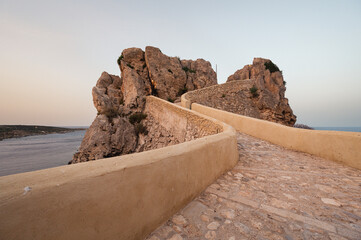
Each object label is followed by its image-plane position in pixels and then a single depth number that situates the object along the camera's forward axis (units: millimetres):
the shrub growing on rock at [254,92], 15164
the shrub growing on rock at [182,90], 18734
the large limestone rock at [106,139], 11938
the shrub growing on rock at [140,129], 14406
